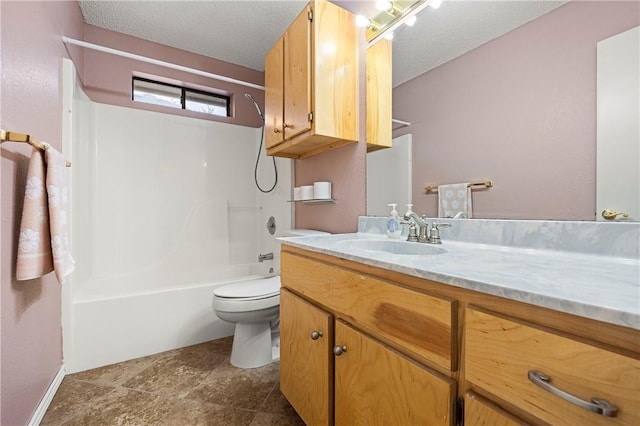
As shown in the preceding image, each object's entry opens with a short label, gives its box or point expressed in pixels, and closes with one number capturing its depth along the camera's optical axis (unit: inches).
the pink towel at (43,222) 42.0
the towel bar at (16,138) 37.8
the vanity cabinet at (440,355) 16.1
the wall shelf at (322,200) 67.9
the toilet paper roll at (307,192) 70.9
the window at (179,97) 96.4
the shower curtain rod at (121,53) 64.4
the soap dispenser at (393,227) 52.4
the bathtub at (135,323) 68.0
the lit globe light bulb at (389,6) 55.4
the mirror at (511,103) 34.1
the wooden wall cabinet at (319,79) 58.1
